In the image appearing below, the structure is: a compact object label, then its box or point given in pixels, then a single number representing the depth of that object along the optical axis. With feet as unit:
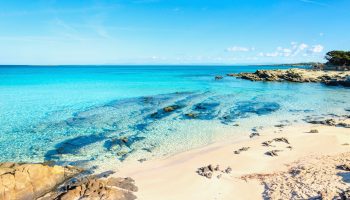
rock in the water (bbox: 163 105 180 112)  100.30
